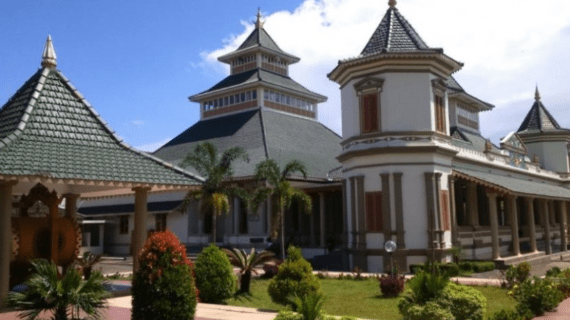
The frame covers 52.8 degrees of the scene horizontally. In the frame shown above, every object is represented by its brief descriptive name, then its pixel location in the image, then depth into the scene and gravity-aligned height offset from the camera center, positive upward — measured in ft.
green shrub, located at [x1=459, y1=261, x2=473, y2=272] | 83.05 -4.42
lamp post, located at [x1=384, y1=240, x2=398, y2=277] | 70.23 -1.24
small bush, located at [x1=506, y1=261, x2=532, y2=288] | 60.59 -4.04
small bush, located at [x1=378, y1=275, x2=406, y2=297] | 58.34 -5.09
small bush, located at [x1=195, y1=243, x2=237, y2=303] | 53.57 -3.52
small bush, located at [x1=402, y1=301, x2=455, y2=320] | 35.73 -4.77
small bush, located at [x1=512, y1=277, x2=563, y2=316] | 46.01 -5.02
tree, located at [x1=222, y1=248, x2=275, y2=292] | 60.49 -2.51
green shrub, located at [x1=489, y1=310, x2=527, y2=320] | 38.60 -5.46
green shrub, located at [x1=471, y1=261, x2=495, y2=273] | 83.76 -4.52
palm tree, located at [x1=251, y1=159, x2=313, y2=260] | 94.73 +7.99
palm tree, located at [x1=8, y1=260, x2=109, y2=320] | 31.58 -2.96
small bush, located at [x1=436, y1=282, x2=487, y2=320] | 37.01 -4.36
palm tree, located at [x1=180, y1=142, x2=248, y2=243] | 96.58 +10.63
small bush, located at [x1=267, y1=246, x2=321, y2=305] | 49.11 -3.69
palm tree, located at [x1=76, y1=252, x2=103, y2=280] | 61.78 -2.19
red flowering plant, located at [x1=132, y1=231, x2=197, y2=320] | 34.96 -2.62
